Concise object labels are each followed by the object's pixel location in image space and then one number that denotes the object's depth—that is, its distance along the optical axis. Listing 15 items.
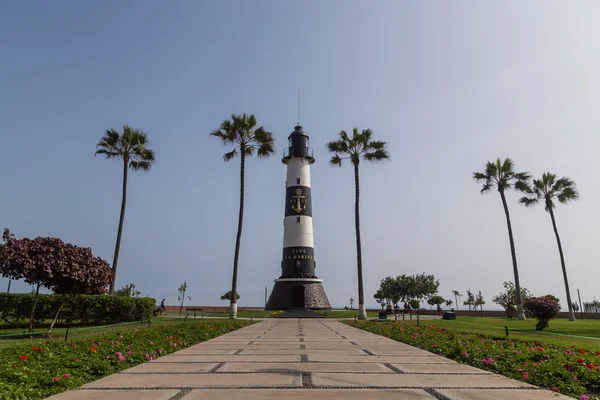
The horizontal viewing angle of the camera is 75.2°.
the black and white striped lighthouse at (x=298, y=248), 33.03
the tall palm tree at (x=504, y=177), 34.09
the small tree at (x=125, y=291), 43.00
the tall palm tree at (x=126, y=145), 27.02
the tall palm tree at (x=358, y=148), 30.83
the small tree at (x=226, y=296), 65.12
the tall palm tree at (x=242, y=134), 28.89
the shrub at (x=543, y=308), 17.38
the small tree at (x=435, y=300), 69.44
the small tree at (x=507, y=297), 52.86
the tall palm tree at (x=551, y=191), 35.53
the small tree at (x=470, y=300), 73.75
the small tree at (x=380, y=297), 71.11
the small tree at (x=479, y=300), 69.25
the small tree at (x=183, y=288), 66.88
